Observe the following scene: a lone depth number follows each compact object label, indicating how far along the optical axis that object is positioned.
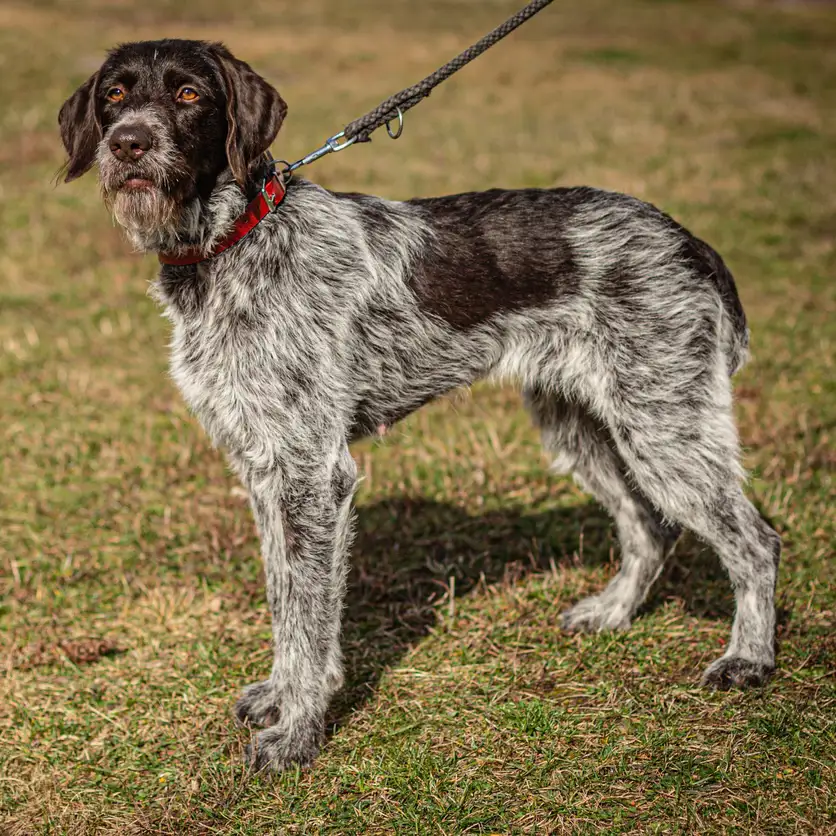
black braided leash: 4.45
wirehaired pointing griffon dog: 3.94
